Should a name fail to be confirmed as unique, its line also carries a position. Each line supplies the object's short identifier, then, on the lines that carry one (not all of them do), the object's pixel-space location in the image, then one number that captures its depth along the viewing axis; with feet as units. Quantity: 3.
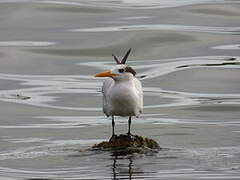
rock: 44.93
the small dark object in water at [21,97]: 64.72
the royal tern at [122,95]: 43.98
